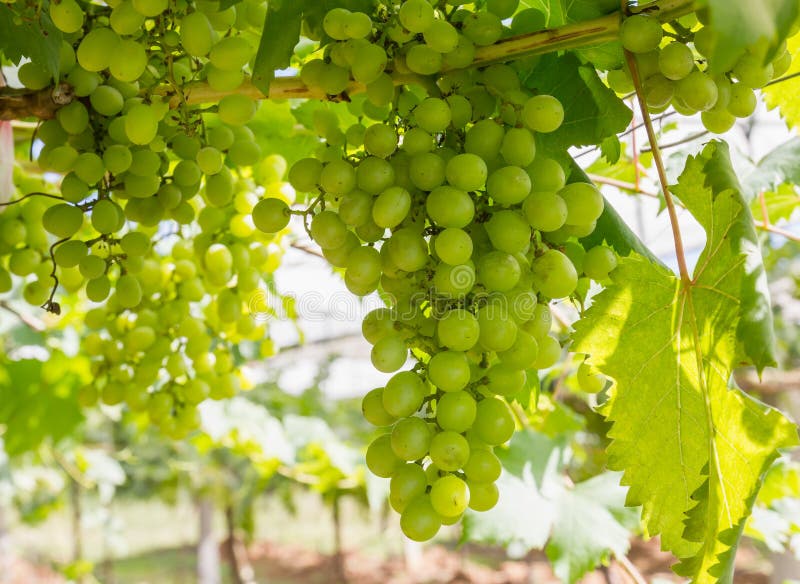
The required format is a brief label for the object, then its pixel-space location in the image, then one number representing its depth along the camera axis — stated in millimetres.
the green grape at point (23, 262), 975
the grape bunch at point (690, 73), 527
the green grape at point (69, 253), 764
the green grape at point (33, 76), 701
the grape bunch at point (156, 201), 616
